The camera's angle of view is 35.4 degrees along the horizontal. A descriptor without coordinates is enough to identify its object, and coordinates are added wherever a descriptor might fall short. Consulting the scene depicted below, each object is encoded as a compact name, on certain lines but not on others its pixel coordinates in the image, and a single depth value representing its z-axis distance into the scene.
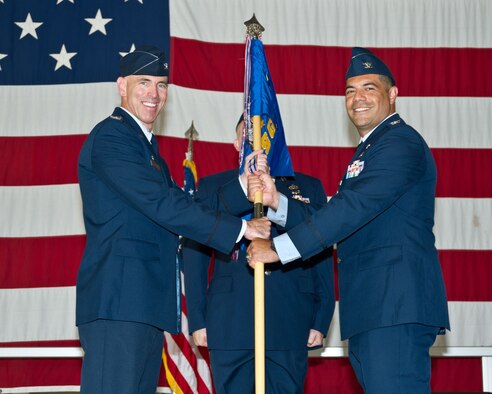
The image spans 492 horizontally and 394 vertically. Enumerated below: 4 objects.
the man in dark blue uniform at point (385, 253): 3.04
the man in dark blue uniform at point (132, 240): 3.10
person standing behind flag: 3.72
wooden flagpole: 3.35
